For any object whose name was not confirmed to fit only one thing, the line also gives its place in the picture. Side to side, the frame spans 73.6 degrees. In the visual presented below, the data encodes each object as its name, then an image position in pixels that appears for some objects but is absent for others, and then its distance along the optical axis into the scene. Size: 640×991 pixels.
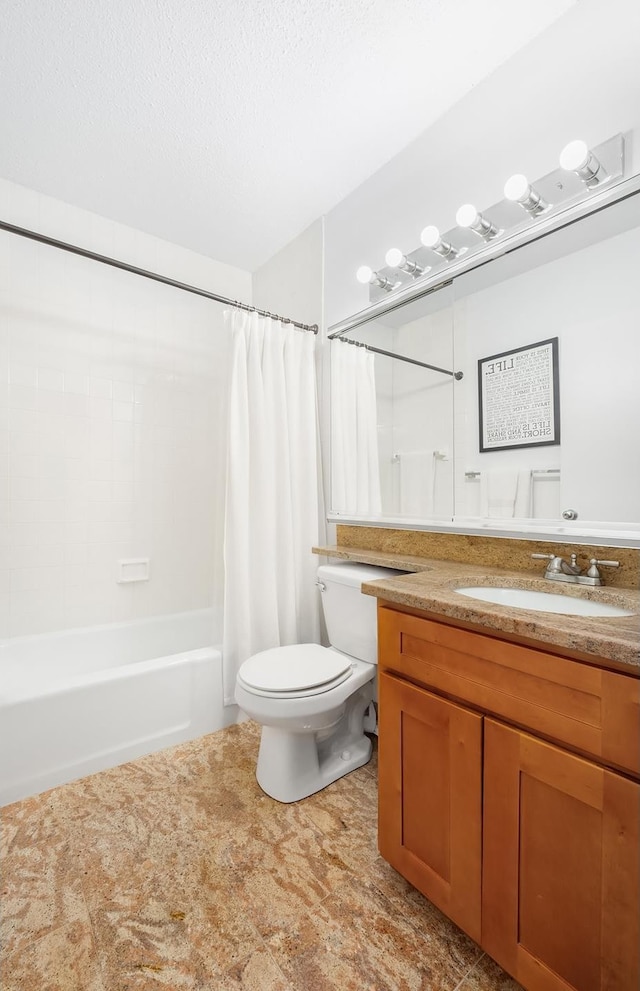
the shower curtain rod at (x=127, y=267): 1.51
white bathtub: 1.50
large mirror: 1.18
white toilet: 1.41
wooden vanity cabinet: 0.70
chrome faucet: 1.16
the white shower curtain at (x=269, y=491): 1.99
